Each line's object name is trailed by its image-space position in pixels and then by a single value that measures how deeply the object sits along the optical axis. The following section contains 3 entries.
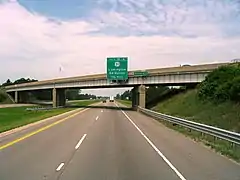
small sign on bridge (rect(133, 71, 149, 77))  32.36
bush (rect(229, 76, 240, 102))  17.56
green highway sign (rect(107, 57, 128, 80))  33.20
